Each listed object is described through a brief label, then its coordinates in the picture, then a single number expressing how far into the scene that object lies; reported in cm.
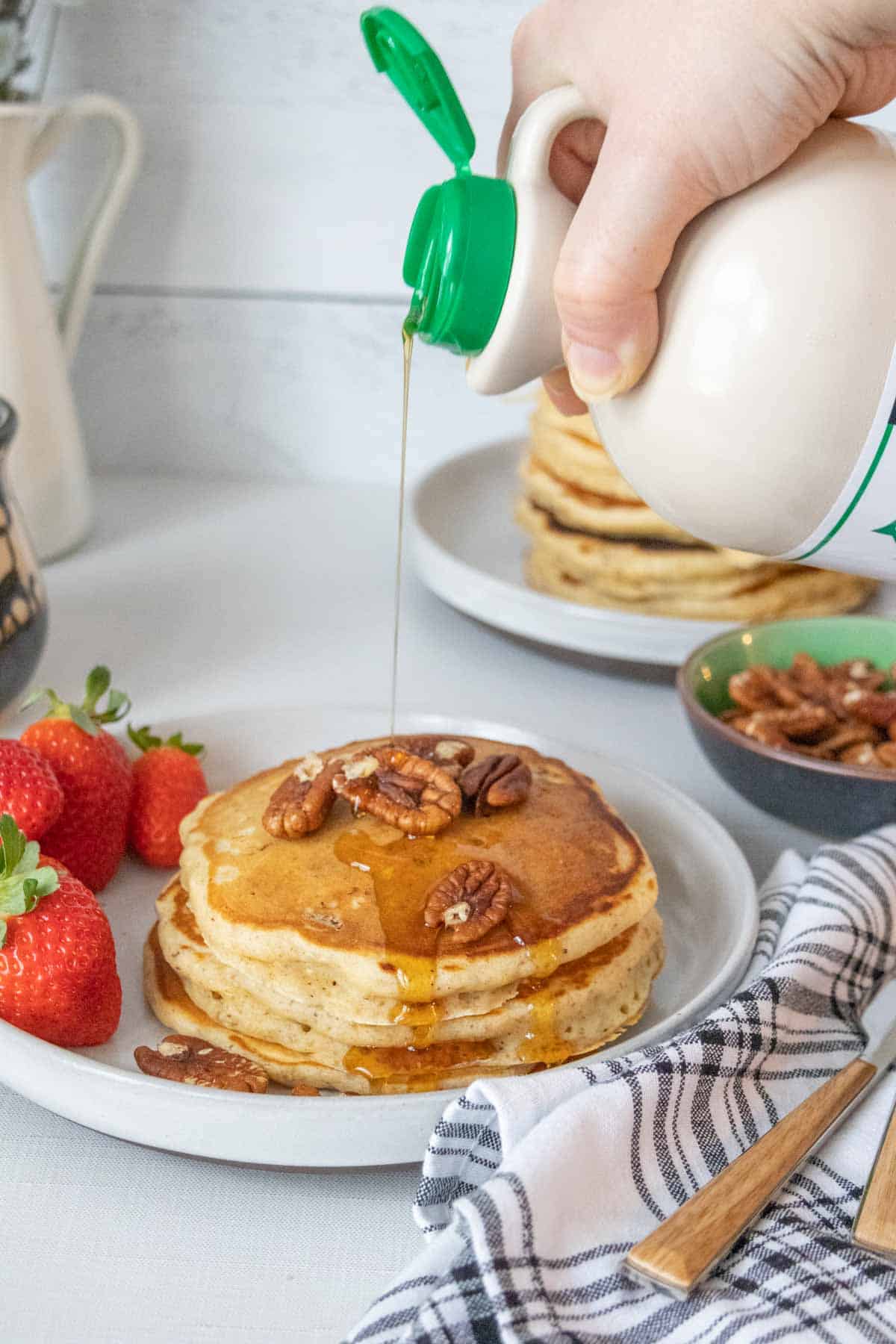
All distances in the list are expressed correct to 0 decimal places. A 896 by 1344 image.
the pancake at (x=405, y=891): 90
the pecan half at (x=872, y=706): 102
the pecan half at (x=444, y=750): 96
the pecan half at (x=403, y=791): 93
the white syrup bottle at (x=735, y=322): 84
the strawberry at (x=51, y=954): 89
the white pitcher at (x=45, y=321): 117
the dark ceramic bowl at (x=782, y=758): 98
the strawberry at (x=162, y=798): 99
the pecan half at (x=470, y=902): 90
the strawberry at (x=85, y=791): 97
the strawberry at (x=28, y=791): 94
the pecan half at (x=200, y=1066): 89
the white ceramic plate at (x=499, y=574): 111
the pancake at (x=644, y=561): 113
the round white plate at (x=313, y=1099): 87
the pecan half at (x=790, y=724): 101
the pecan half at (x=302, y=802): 94
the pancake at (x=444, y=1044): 90
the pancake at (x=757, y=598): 114
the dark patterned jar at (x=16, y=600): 105
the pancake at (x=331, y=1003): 90
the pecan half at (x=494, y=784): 95
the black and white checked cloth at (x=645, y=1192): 83
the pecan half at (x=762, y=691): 103
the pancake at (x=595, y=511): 113
